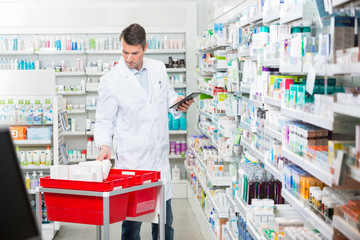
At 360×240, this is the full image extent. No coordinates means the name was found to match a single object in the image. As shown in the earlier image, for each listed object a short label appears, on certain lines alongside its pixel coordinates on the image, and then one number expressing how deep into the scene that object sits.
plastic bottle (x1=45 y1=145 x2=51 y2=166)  6.05
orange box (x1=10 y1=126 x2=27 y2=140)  6.01
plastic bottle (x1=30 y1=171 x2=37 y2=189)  6.12
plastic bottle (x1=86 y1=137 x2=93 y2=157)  8.26
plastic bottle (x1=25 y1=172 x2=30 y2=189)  6.09
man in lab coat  4.11
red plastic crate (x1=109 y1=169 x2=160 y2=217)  3.16
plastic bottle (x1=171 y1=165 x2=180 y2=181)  8.40
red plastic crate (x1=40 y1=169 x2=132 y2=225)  2.97
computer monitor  1.40
